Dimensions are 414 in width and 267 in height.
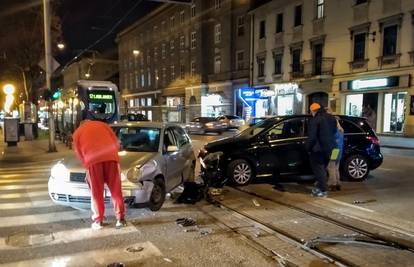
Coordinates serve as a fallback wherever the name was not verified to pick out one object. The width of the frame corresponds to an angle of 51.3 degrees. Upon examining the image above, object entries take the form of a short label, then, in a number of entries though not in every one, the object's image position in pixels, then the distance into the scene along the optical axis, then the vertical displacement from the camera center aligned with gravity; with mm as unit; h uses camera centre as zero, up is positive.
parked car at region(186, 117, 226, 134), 29656 -1579
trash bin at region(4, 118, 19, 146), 20500 -1357
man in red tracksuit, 6148 -841
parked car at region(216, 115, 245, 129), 30031 -1252
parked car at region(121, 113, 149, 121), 35244 -1181
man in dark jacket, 8367 -760
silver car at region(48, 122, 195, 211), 6785 -1111
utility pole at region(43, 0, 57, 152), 18188 +1419
